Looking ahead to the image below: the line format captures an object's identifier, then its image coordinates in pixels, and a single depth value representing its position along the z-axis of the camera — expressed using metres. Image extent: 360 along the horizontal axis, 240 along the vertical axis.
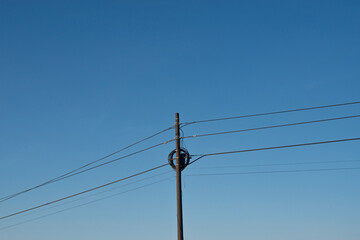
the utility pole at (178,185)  17.75
